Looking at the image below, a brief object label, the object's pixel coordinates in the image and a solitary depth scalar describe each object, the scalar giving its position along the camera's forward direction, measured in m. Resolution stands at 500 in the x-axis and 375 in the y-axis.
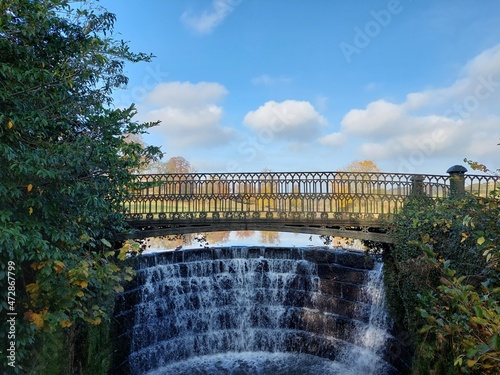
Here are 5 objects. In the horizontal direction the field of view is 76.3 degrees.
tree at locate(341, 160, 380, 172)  28.89
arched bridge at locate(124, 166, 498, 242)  9.13
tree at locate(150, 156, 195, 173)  32.69
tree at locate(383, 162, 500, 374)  3.89
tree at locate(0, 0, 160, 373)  4.35
